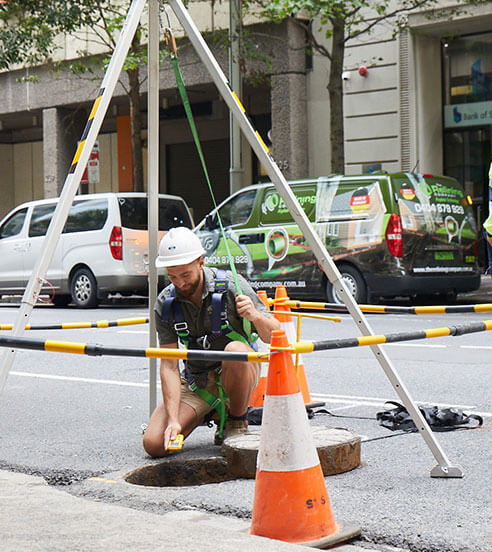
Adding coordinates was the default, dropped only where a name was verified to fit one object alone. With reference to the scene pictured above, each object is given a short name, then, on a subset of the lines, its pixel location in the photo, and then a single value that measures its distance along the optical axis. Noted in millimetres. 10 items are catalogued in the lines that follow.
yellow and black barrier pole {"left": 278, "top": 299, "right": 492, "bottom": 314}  5164
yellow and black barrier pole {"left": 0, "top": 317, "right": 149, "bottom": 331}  6198
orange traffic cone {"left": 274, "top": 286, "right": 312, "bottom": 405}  6661
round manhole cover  5051
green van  14695
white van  17297
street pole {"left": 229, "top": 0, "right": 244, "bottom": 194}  19156
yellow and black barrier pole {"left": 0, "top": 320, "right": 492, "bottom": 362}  3928
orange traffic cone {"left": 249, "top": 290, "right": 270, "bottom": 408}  6773
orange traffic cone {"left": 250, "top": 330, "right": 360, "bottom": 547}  3846
